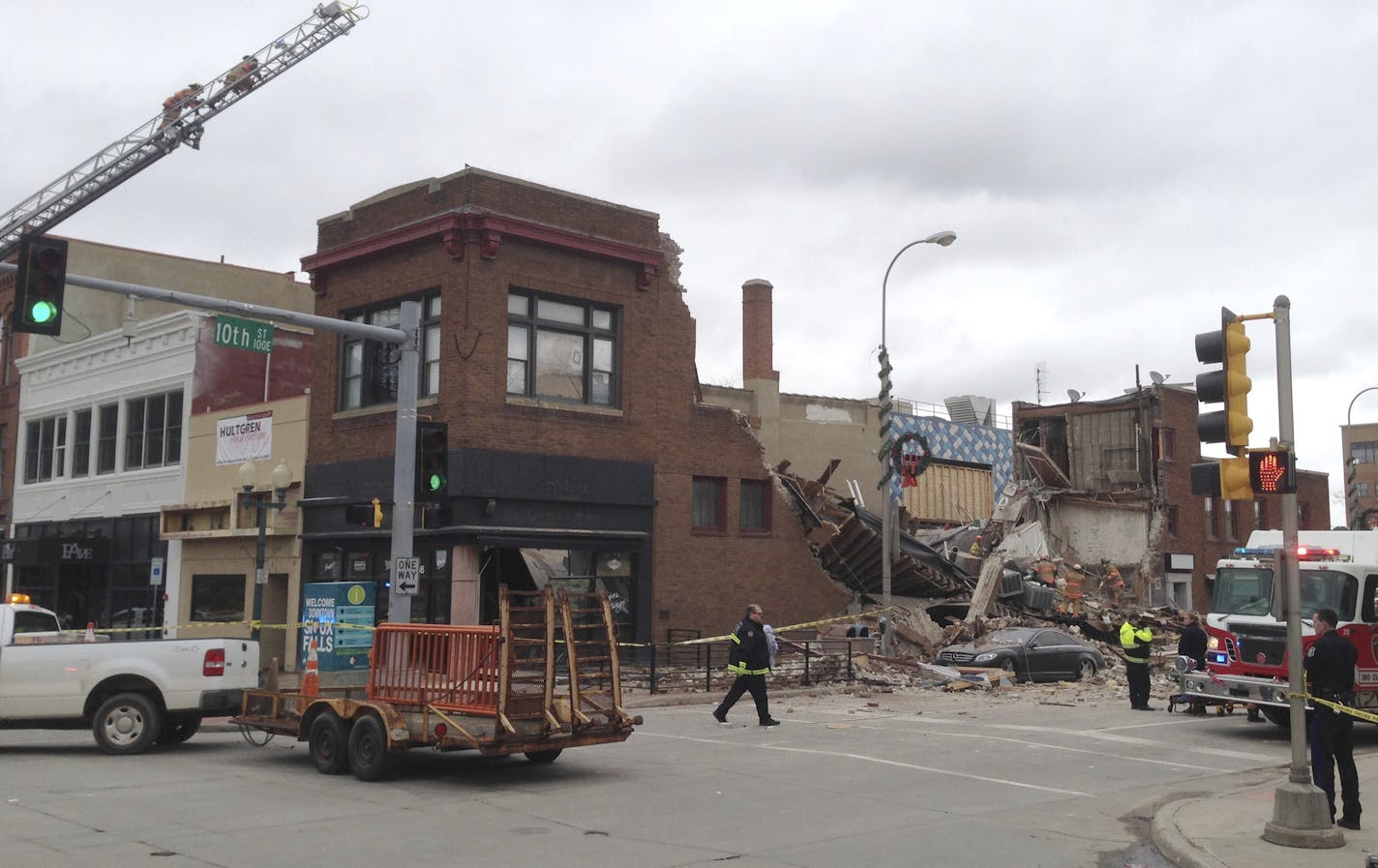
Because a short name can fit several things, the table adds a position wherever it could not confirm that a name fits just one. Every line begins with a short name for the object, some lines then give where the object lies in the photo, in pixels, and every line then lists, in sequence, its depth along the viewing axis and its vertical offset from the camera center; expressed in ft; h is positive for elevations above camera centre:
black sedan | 84.58 -4.42
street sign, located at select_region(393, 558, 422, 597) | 55.16 +0.27
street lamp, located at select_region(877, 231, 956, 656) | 83.66 +7.72
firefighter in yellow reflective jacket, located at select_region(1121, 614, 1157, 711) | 69.10 -3.67
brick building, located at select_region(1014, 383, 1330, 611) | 139.95 +11.08
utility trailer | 41.01 -4.02
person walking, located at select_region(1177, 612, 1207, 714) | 71.41 -2.88
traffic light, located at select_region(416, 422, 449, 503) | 54.44 +4.94
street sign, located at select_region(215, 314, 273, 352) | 54.34 +10.59
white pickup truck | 48.03 -4.03
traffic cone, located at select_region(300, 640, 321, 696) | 44.75 -3.61
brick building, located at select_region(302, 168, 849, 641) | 81.10 +11.26
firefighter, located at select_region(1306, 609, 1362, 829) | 33.49 -3.35
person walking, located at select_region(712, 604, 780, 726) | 59.31 -3.64
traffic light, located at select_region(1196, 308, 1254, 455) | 32.45 +5.21
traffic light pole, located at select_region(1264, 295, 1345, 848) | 30.83 -3.95
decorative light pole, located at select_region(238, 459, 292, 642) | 74.02 +5.09
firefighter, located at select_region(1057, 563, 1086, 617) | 107.76 -0.51
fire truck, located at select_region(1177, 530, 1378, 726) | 55.26 -1.04
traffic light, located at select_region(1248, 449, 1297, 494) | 32.01 +3.04
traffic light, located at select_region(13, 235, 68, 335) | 44.14 +10.23
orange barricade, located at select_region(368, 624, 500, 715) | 41.57 -2.85
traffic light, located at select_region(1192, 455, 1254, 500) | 32.65 +2.92
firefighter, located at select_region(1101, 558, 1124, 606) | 121.49 +0.50
